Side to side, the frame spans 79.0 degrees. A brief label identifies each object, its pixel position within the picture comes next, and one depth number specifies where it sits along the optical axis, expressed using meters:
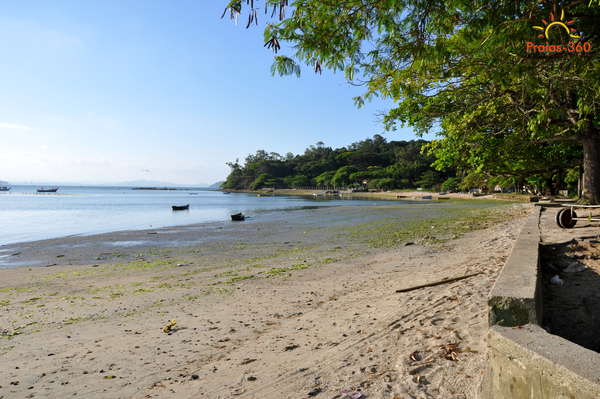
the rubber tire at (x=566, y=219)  9.20
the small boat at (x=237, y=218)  30.84
